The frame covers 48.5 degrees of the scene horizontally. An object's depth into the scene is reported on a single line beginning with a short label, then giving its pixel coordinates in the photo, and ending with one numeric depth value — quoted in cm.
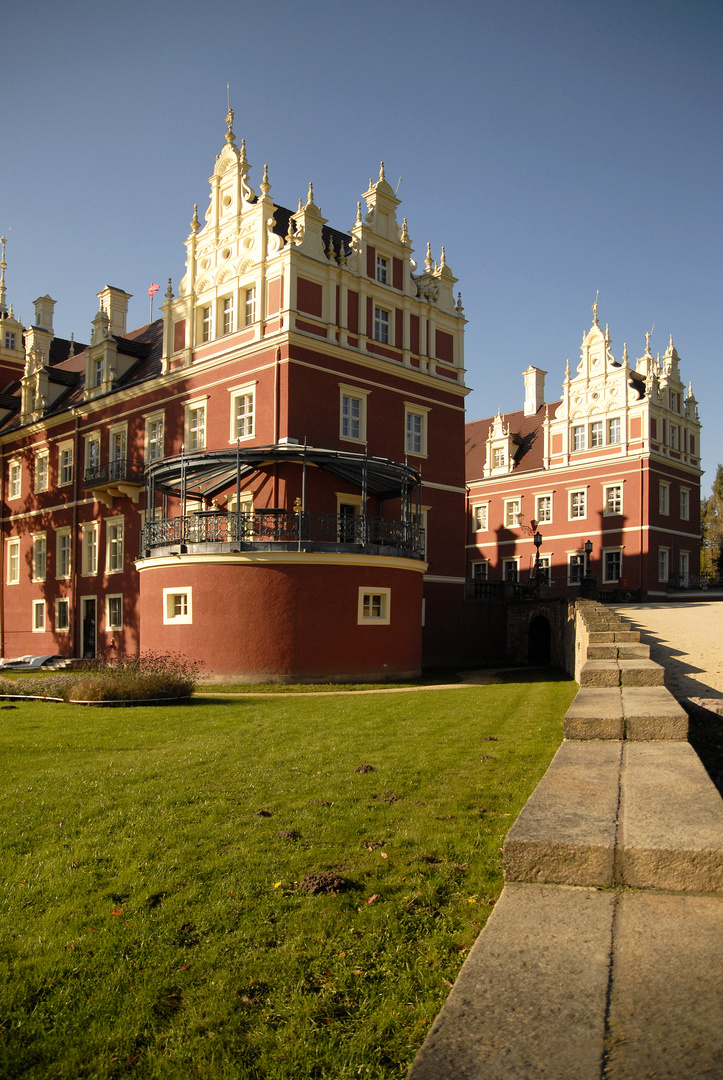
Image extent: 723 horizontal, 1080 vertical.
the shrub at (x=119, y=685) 1617
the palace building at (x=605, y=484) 4225
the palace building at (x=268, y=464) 2241
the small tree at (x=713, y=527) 5909
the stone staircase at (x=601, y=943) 269
